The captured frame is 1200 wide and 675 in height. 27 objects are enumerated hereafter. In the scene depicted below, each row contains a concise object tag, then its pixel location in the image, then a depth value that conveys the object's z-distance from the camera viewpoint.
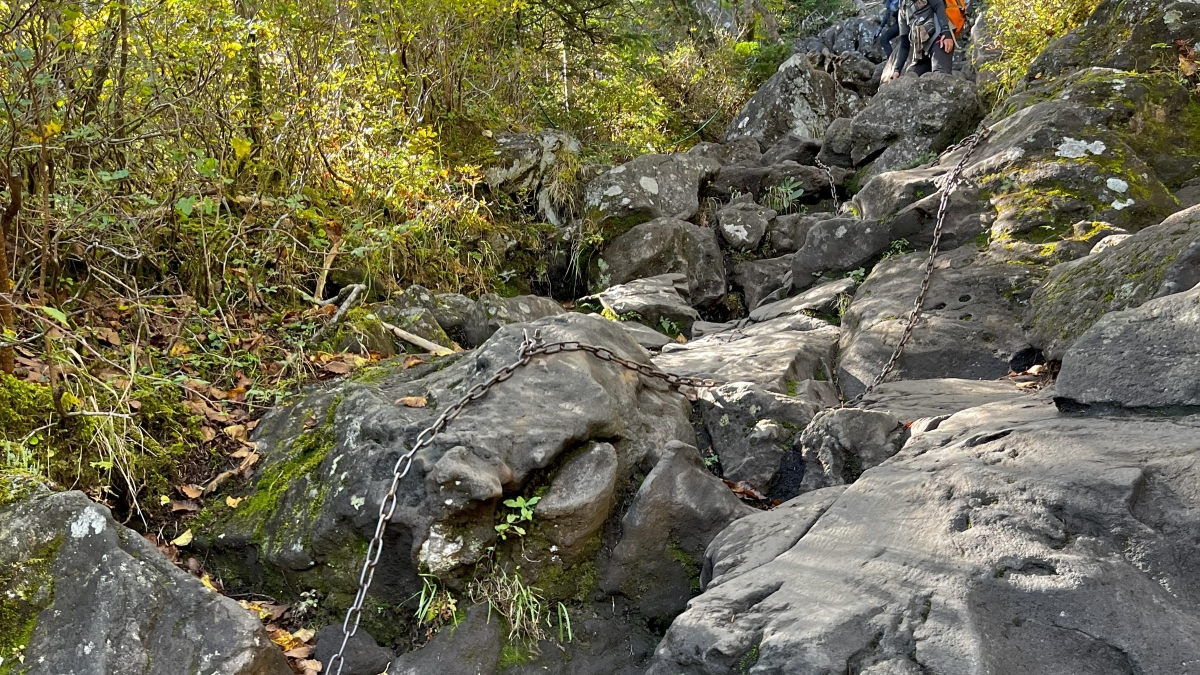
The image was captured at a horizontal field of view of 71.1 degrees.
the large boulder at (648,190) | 8.69
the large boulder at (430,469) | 3.44
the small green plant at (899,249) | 6.36
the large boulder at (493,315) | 6.29
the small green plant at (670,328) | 7.07
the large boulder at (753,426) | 4.16
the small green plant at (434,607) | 3.38
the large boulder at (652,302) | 7.10
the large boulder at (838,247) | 6.58
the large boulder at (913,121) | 9.20
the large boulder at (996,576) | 2.31
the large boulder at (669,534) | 3.52
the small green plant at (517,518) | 3.48
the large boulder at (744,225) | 8.75
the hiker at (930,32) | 10.73
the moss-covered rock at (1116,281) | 3.84
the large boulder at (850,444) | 3.76
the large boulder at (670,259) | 8.30
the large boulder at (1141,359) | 3.00
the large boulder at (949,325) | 4.92
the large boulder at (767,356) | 4.88
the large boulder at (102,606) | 2.85
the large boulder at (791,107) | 12.68
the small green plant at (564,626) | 3.35
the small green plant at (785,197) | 9.69
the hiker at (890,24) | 11.78
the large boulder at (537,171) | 8.59
